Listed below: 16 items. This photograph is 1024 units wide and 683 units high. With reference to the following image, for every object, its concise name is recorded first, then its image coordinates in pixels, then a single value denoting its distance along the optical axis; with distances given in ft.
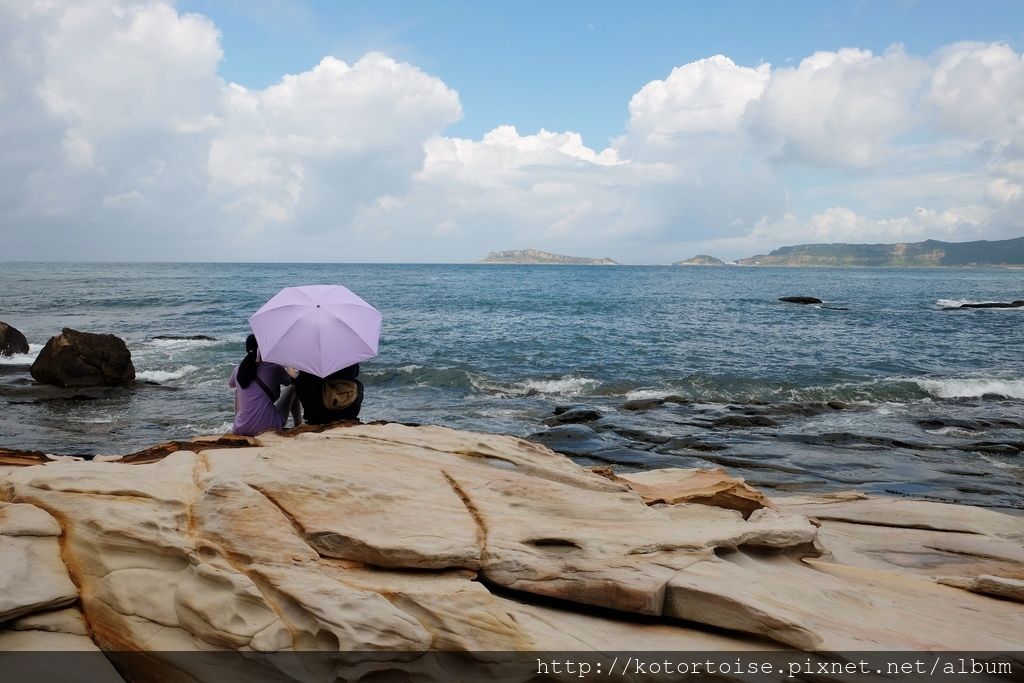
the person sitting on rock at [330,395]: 26.53
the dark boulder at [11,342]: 84.48
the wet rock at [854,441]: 49.32
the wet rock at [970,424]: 55.11
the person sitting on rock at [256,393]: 26.11
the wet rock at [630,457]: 44.80
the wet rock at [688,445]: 48.52
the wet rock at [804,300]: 203.92
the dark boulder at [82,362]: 69.41
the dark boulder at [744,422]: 55.62
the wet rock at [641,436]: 50.40
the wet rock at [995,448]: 47.87
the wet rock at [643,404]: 62.13
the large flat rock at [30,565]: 13.84
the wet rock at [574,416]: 56.76
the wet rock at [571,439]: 47.94
